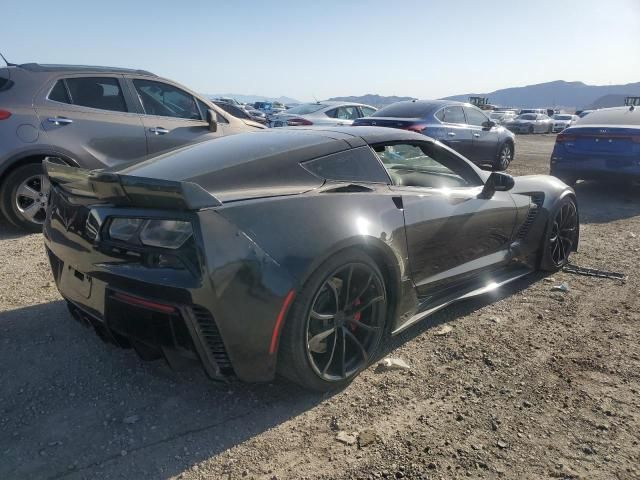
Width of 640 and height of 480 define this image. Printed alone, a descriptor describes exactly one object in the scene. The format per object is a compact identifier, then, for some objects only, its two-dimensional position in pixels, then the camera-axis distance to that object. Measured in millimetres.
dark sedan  9302
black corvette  2178
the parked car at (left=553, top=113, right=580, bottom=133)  38125
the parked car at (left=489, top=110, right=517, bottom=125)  37988
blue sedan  7832
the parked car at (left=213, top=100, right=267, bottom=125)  9031
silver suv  5094
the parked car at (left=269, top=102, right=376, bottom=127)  11281
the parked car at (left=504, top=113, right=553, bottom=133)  34531
